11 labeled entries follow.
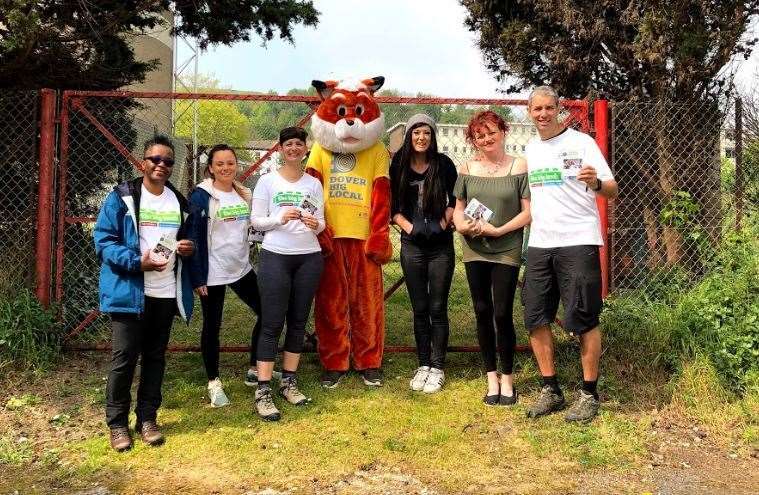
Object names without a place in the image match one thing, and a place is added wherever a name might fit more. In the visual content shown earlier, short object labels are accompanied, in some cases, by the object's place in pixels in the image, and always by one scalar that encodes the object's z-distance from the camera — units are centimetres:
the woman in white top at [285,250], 405
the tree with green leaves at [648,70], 566
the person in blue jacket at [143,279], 354
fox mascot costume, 450
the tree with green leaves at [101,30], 479
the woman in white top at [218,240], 412
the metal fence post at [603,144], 487
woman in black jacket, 439
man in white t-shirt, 380
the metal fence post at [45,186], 477
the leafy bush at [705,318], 428
